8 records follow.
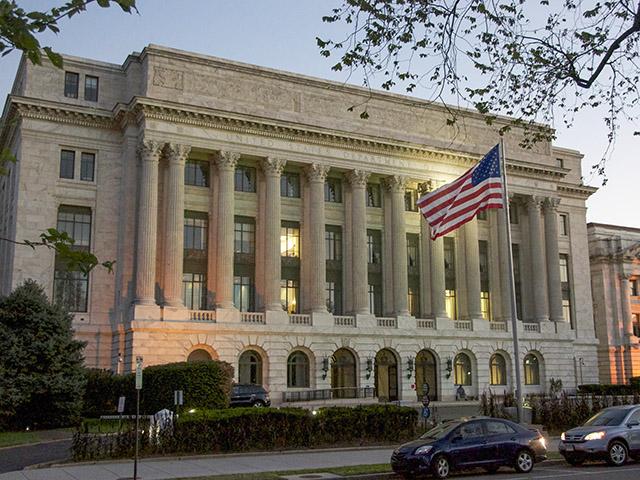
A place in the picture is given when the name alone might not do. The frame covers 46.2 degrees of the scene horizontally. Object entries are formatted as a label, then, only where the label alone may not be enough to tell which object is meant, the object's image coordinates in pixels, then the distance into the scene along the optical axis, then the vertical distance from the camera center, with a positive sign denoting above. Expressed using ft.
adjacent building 259.80 +27.89
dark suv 140.97 -2.03
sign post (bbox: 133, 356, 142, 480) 67.62 +1.10
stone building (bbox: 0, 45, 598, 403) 160.86 +35.65
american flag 106.52 +26.64
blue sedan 65.92 -5.92
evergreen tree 114.11 +3.78
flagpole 95.76 +10.66
